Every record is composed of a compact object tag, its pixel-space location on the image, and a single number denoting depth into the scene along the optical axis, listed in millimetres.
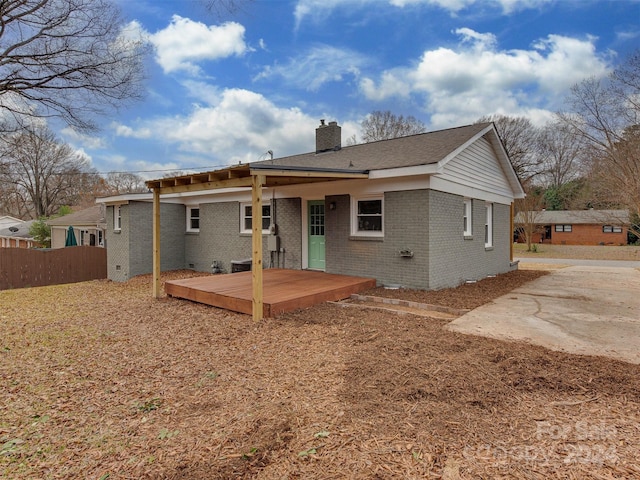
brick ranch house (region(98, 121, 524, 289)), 8172
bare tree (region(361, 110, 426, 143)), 31625
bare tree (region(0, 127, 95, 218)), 32594
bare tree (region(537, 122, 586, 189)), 24047
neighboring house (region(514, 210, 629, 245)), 35094
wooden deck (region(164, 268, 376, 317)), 6750
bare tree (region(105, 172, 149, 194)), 40375
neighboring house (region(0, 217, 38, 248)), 27542
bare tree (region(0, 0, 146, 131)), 10789
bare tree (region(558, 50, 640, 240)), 17506
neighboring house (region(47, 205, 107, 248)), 19531
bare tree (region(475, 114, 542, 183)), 28594
